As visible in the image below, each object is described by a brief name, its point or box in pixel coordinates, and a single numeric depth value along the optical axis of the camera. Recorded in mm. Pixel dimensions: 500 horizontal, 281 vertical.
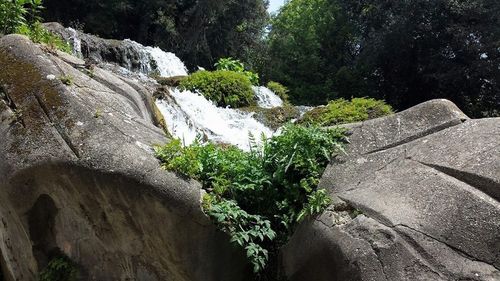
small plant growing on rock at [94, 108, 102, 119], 5297
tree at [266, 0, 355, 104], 27359
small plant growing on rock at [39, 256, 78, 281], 5285
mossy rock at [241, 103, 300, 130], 12477
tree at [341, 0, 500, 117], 22031
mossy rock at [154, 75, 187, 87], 13977
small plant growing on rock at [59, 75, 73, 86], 5531
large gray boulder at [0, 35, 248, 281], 4914
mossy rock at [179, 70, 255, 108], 13422
